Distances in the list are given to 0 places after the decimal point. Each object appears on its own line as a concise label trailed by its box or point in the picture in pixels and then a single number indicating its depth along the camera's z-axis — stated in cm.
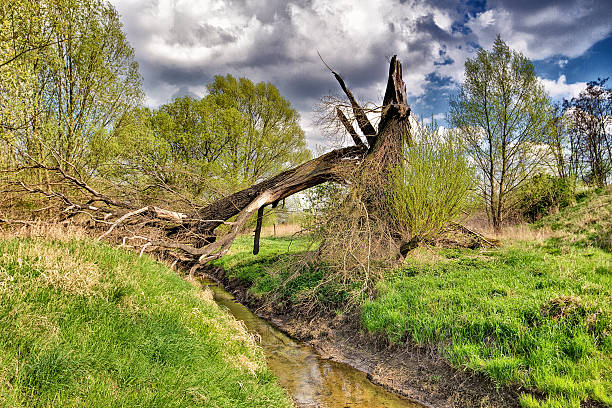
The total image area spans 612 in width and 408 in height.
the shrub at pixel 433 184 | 789
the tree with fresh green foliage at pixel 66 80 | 904
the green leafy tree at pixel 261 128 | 2392
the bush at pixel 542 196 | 1767
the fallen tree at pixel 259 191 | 891
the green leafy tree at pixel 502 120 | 1703
